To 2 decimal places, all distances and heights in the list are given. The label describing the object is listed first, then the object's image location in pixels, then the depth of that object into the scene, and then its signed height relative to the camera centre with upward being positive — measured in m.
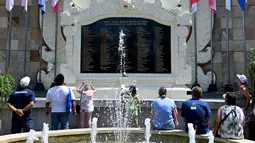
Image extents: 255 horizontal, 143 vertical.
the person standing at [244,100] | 7.32 -0.48
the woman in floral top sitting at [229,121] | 5.28 -0.72
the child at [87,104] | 7.80 -0.60
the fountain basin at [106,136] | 5.38 -1.05
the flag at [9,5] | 11.72 +2.94
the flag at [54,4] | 11.45 +2.94
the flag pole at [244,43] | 12.03 +1.50
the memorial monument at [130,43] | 10.79 +1.35
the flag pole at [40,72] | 12.50 +0.35
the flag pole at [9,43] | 12.68 +1.60
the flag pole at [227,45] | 12.37 +1.45
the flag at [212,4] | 11.34 +2.86
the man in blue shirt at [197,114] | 5.75 -0.64
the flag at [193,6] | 11.44 +2.82
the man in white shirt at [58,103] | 6.77 -0.50
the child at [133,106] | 8.06 -0.68
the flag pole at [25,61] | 12.67 +0.84
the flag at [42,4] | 11.23 +2.85
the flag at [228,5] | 11.52 +2.87
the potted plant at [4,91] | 8.05 -0.27
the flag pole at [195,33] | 12.30 +1.91
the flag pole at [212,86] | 12.17 -0.23
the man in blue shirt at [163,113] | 6.18 -0.67
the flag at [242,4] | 11.27 +2.84
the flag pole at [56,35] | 12.43 +1.87
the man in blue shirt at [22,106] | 6.66 -0.56
